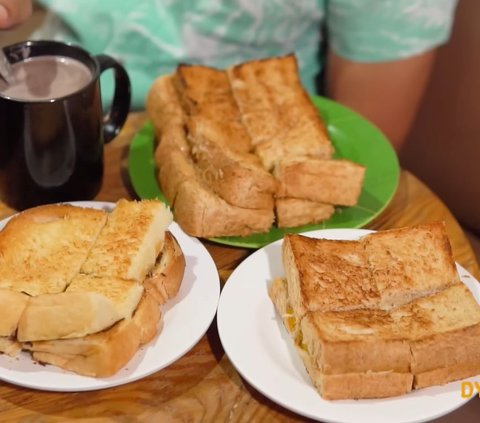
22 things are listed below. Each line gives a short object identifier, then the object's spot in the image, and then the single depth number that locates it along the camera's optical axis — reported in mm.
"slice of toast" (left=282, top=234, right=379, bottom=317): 957
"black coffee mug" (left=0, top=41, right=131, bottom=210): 1072
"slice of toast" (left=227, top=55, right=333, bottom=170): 1265
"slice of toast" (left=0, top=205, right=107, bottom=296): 939
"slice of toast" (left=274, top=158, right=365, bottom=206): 1192
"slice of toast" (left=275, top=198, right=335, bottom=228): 1193
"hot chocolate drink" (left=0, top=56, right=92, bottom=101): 1122
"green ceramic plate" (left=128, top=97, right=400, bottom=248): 1202
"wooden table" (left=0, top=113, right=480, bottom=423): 898
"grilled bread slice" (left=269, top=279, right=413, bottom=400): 875
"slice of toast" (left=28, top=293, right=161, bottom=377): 863
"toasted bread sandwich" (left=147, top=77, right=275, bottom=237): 1148
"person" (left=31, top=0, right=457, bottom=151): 1484
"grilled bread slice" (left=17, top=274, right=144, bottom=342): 864
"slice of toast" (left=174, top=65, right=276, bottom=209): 1169
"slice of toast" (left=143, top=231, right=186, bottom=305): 972
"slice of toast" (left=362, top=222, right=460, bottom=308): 983
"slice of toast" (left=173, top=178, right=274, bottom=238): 1143
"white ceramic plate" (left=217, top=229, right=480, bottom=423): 862
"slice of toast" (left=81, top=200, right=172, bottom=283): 960
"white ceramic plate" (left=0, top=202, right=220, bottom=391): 863
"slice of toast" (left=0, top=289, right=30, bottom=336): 872
